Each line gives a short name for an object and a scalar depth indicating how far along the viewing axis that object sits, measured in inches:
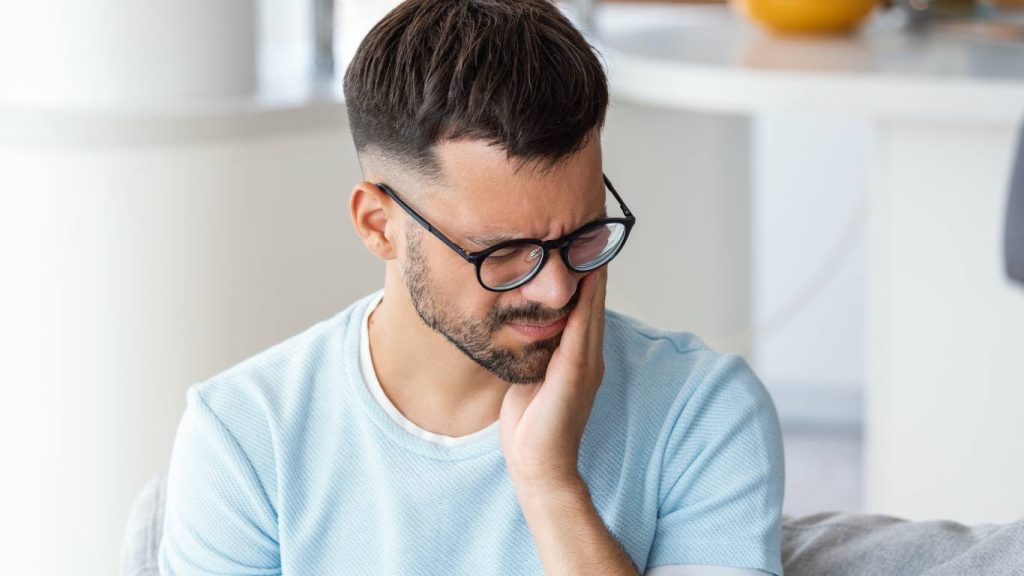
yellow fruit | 133.2
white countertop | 114.5
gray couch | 82.2
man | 78.9
